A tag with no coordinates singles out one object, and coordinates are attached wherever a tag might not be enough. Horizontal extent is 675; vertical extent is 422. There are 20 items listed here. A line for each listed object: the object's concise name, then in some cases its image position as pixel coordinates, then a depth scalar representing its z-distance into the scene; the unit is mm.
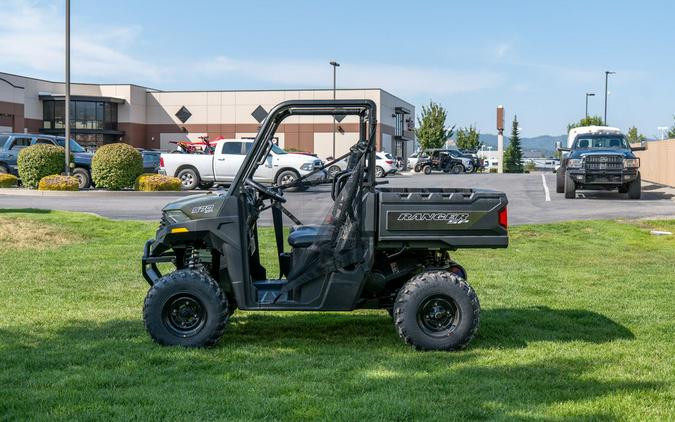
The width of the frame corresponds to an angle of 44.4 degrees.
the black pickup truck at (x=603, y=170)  25016
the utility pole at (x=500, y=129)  72438
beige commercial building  64500
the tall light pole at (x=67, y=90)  29750
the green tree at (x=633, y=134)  91362
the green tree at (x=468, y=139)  101125
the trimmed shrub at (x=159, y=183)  28453
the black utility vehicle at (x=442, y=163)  55906
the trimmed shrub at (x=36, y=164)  29375
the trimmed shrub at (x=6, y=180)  29781
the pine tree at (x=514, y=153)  96812
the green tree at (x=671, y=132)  74025
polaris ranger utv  6910
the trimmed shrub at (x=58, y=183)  28209
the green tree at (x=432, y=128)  84688
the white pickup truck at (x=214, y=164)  27172
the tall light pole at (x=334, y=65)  58044
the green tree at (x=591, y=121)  87581
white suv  46494
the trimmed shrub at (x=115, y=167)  29234
